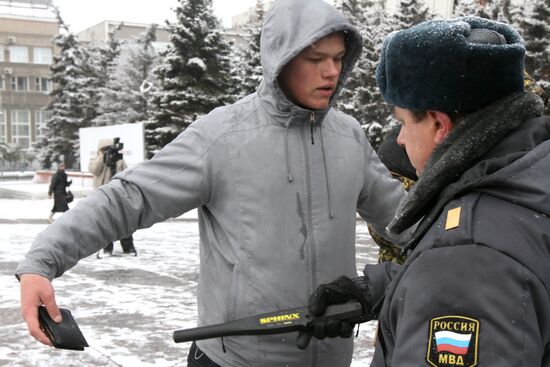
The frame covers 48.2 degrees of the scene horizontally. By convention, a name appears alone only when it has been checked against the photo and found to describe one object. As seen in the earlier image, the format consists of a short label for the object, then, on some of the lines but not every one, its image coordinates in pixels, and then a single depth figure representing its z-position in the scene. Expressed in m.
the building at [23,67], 66.62
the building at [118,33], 64.12
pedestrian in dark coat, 13.35
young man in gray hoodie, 2.15
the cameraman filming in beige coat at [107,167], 10.04
